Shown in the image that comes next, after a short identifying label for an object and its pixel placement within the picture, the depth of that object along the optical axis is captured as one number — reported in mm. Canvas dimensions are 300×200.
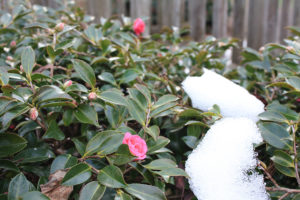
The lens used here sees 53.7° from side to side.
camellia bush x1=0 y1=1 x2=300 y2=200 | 661
